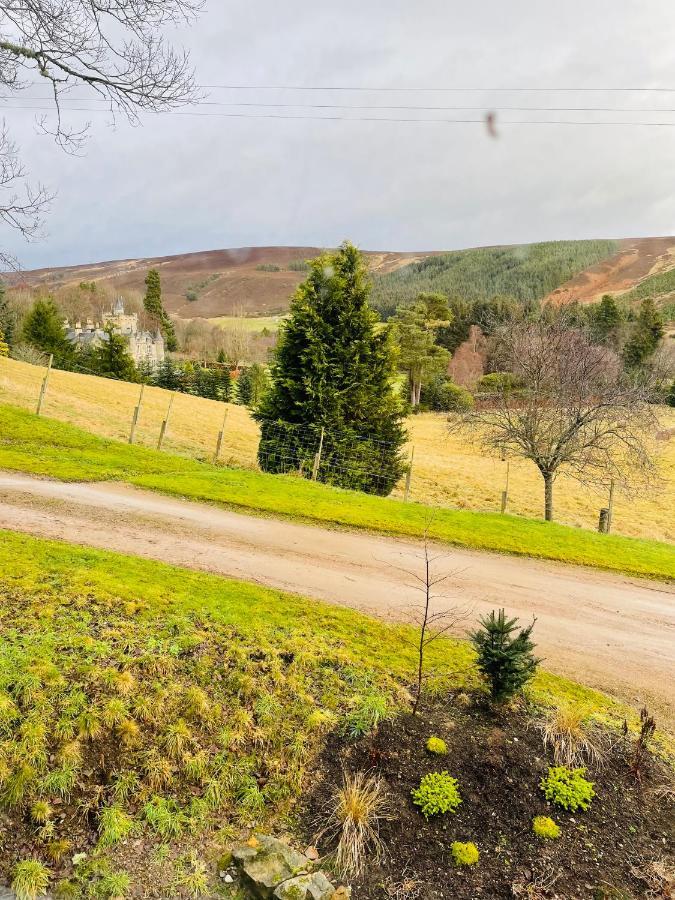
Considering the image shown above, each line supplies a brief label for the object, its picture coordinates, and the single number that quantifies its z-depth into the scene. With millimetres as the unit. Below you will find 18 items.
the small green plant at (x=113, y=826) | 4258
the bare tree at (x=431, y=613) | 8023
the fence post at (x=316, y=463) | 17384
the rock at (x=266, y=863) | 3916
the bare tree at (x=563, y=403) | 17188
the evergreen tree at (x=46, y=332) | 50312
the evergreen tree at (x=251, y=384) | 54625
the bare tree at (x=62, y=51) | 6633
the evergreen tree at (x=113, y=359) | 49562
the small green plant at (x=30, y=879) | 3801
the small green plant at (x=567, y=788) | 4789
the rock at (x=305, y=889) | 3863
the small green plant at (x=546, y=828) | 4448
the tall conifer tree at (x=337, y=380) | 17641
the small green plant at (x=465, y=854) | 4188
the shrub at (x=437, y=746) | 5293
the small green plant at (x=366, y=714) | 5574
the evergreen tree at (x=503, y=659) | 5957
